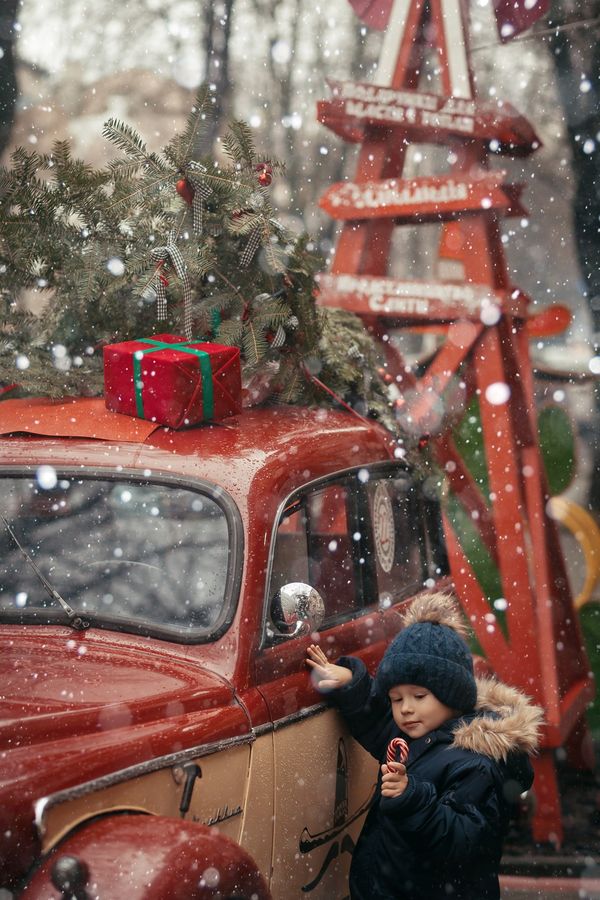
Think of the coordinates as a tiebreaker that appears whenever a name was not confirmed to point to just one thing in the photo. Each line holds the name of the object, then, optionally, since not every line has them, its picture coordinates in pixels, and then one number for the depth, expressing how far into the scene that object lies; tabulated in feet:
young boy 7.77
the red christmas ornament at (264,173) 12.59
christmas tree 12.19
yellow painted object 21.84
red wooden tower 16.25
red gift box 10.34
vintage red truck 6.79
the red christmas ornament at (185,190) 12.10
